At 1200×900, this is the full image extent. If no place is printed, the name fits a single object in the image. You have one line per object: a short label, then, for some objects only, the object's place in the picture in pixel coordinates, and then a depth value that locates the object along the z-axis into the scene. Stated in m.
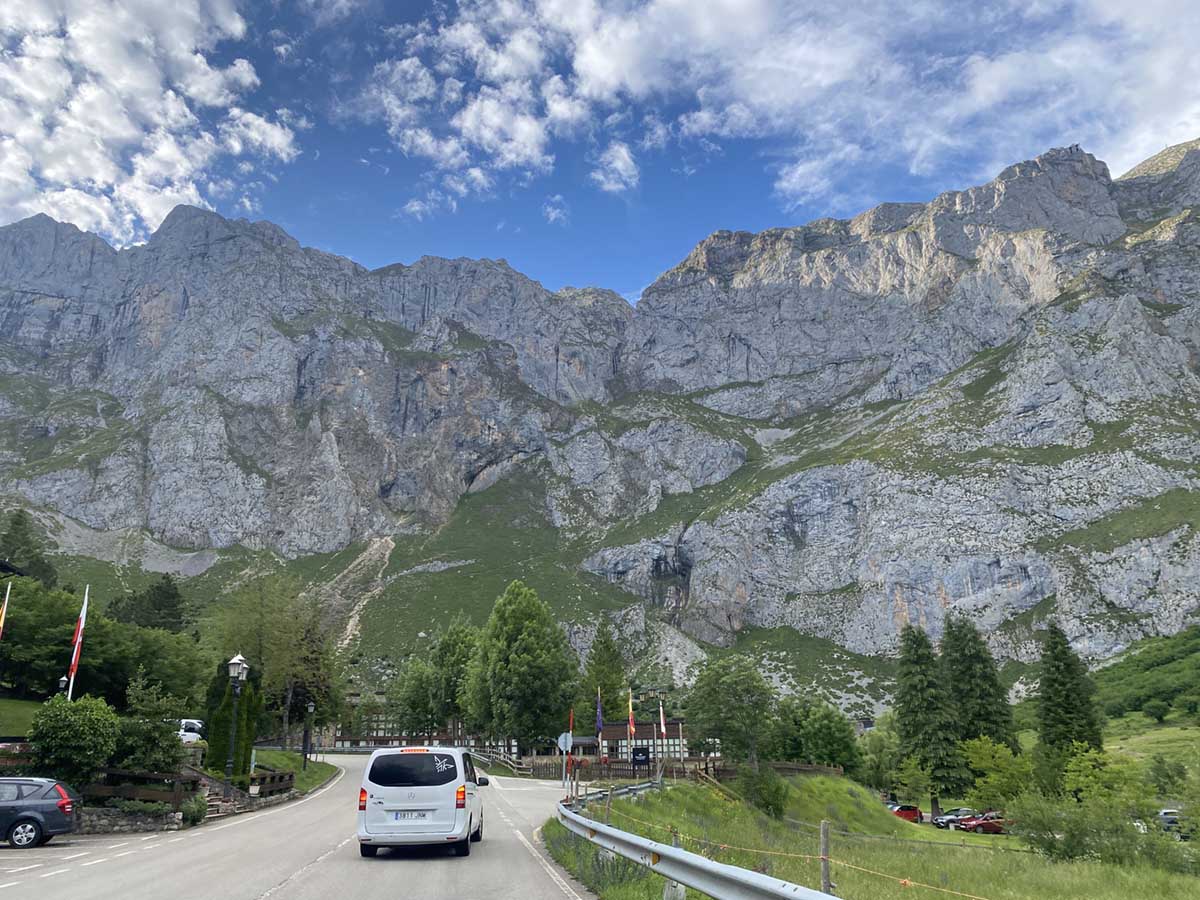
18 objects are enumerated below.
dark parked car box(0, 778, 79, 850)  17.92
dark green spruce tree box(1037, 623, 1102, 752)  59.38
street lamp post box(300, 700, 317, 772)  47.67
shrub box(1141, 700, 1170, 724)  98.31
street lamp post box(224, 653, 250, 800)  27.34
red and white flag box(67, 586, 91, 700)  26.85
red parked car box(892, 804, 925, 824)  61.82
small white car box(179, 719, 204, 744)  48.00
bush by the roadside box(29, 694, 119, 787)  21.31
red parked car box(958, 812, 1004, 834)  48.91
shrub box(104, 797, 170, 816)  21.70
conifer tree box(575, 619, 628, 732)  80.06
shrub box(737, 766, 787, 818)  44.00
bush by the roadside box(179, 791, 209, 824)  23.08
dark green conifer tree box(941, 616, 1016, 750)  69.44
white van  15.01
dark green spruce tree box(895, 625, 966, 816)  68.38
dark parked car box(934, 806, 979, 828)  54.09
